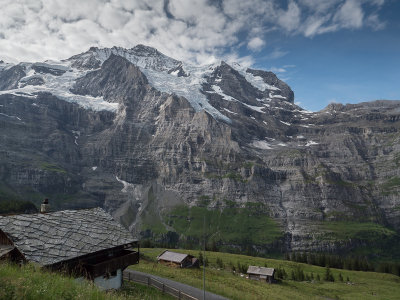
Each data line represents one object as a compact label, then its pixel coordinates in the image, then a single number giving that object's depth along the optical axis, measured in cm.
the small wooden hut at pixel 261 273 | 7606
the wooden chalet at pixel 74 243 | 2273
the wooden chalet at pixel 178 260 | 6919
